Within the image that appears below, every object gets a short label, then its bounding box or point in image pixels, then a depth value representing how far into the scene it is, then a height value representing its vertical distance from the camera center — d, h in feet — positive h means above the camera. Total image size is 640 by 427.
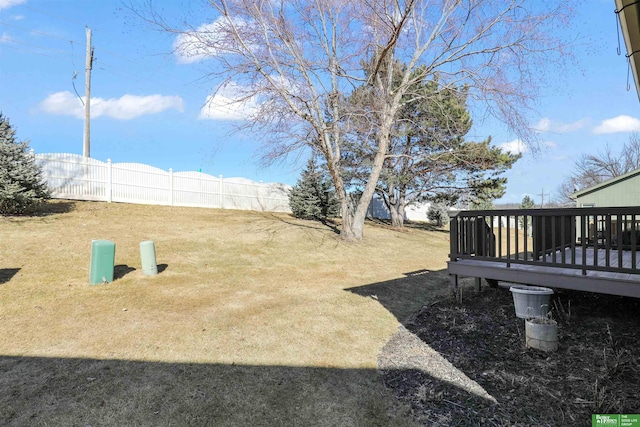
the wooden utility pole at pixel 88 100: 52.12 +19.25
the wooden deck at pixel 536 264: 12.40 -2.28
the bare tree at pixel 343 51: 36.06 +19.27
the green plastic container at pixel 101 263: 19.03 -2.77
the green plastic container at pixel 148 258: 21.39 -2.80
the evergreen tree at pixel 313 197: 55.21 +3.31
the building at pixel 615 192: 45.76 +3.72
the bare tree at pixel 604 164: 102.47 +17.94
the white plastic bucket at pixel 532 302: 12.99 -3.45
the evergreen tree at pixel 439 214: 82.70 +0.67
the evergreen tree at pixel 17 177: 29.66 +3.56
